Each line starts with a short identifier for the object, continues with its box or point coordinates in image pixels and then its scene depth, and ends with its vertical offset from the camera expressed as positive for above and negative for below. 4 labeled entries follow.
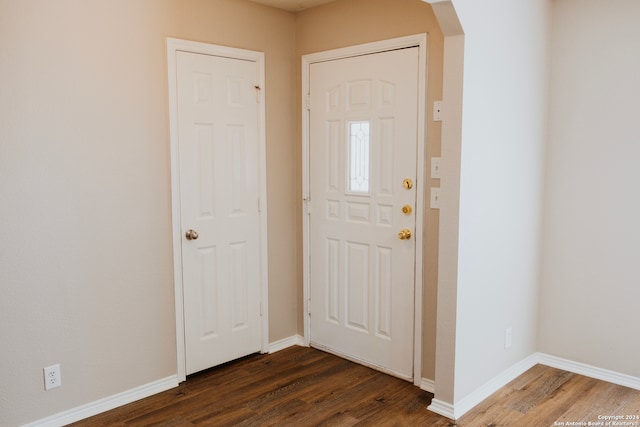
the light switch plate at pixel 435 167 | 3.08 -0.09
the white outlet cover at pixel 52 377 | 2.73 -1.17
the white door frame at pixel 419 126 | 3.11 +0.15
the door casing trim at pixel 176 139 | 3.15 +0.08
